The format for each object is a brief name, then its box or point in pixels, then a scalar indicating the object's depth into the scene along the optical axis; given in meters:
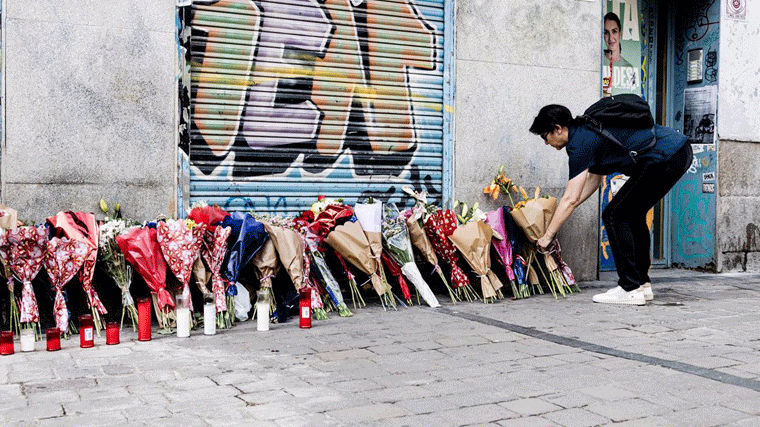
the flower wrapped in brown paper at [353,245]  6.05
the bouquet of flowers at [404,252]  6.33
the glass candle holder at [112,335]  4.87
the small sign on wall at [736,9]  8.73
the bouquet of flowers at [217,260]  5.41
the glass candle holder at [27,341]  4.68
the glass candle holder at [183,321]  5.12
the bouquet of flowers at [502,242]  6.62
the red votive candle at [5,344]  4.59
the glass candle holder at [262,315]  5.34
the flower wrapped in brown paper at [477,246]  6.38
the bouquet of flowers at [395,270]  6.36
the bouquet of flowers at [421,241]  6.43
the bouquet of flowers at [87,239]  5.14
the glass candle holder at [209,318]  5.19
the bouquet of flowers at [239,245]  5.50
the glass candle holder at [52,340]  4.70
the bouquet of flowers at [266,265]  5.63
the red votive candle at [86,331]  4.74
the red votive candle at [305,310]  5.42
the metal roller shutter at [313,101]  6.67
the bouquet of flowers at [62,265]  5.03
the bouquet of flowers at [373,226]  6.14
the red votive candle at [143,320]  4.98
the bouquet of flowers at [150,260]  5.14
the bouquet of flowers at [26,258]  4.89
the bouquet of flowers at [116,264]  5.25
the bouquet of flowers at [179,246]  5.21
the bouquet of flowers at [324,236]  6.02
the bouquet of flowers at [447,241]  6.48
